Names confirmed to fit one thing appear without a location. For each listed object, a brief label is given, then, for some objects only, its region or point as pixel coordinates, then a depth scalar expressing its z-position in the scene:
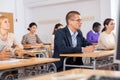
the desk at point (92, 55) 3.28
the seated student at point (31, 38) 7.44
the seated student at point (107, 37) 4.50
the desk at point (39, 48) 6.12
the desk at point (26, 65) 2.49
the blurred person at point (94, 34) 7.32
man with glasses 3.48
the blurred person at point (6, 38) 3.43
